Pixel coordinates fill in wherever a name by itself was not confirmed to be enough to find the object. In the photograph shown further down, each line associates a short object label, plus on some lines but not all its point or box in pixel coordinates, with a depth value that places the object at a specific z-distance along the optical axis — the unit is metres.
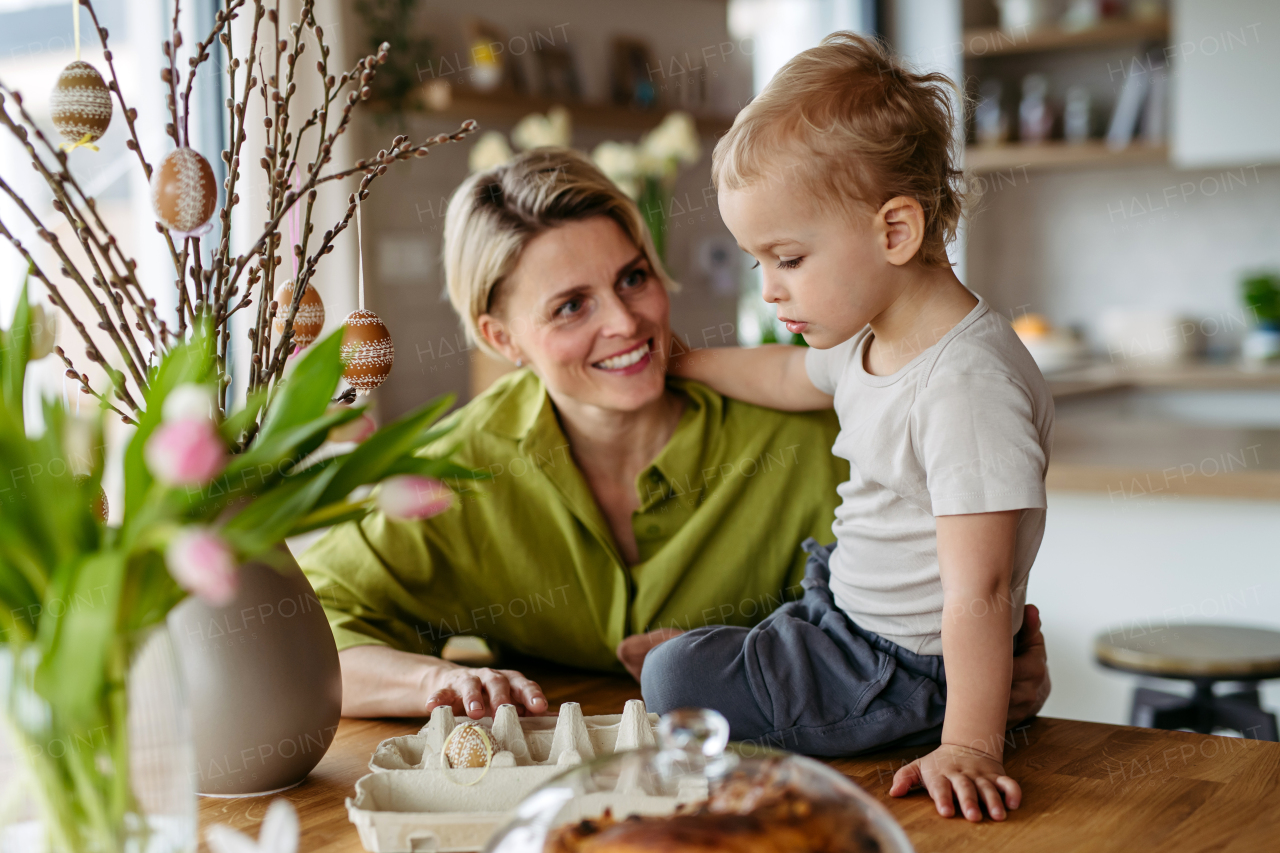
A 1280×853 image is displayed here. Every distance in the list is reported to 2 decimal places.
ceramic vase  0.95
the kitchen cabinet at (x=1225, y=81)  3.79
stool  2.00
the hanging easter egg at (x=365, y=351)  1.07
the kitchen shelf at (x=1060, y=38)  4.19
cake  0.66
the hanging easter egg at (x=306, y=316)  1.07
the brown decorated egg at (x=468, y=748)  0.94
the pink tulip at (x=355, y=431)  0.79
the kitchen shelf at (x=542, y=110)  3.30
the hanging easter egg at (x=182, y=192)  0.88
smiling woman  1.43
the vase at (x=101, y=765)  0.66
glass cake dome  0.66
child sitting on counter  1.06
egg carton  0.85
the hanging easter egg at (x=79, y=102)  0.96
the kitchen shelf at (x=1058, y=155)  4.18
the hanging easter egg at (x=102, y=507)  0.92
